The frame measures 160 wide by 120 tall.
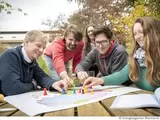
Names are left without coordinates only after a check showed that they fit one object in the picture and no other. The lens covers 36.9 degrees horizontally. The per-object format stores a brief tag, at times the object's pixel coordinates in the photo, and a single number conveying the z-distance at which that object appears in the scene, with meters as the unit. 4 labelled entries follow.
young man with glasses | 1.24
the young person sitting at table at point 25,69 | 0.91
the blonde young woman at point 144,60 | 1.00
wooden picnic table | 0.56
